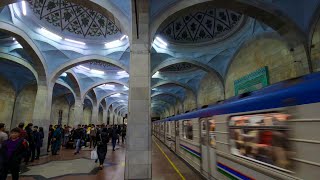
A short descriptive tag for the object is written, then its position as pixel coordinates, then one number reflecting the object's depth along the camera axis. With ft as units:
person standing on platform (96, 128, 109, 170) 24.66
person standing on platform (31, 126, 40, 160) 29.07
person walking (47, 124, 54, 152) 40.65
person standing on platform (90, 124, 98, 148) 40.81
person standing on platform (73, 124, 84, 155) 37.24
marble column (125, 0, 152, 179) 20.57
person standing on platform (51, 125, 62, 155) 34.86
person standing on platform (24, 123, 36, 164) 26.68
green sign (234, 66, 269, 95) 33.83
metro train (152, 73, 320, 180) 7.04
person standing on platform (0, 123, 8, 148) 16.15
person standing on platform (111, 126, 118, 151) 41.47
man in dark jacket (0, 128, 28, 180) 14.29
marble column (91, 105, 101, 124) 79.36
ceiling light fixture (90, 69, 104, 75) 65.77
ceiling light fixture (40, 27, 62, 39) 42.80
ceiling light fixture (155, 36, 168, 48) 50.60
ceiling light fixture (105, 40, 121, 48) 50.93
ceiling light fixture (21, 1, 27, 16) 37.04
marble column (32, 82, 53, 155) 39.35
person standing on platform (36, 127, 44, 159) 30.43
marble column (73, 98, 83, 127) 61.00
